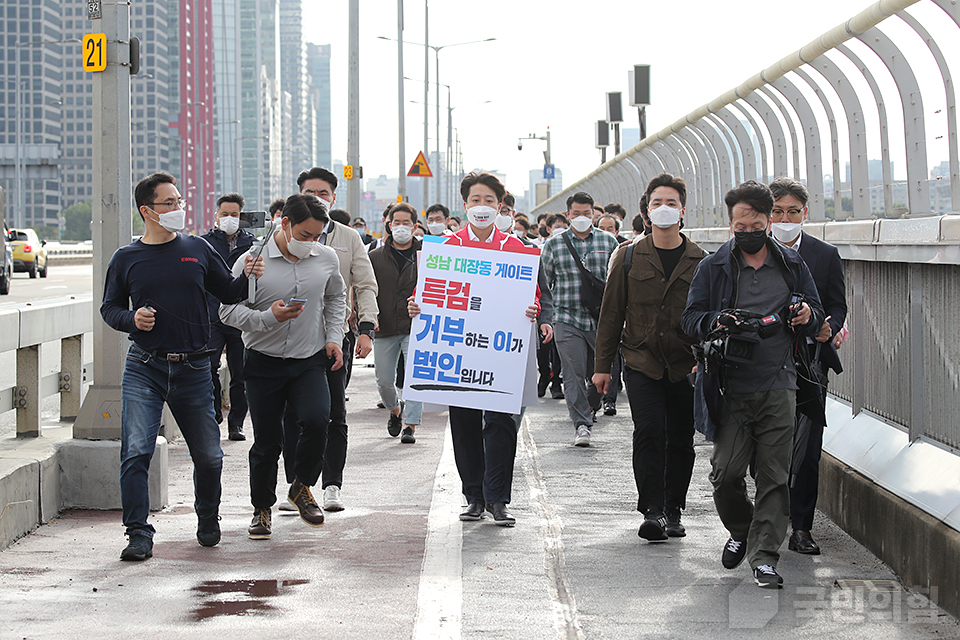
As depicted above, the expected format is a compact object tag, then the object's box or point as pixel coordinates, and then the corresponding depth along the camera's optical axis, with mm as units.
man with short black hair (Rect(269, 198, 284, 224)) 10867
